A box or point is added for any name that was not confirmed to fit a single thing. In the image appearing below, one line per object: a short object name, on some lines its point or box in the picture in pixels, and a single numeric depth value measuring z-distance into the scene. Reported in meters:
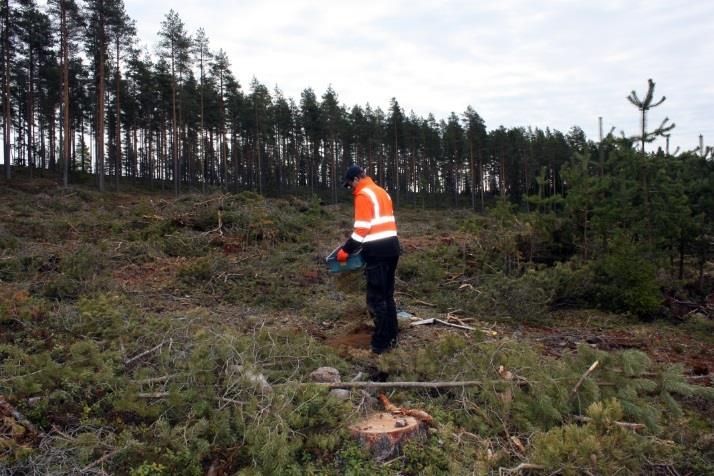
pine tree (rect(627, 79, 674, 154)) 9.01
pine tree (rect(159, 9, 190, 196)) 33.62
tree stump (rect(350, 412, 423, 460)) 3.45
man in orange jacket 5.39
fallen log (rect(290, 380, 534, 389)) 4.04
